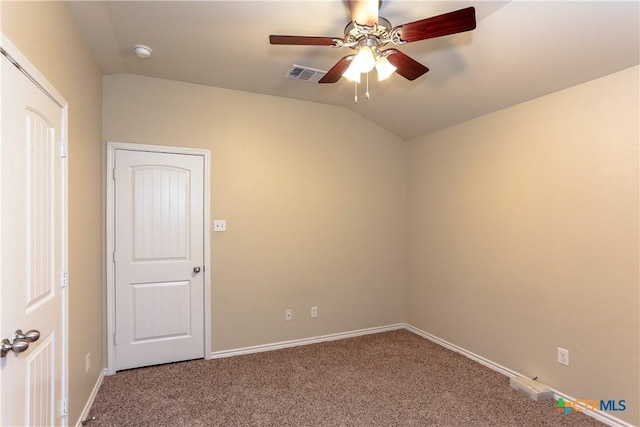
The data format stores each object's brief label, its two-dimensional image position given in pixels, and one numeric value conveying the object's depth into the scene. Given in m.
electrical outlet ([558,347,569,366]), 2.60
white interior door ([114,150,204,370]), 3.08
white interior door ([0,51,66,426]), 1.33
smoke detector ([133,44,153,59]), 2.58
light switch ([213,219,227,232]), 3.39
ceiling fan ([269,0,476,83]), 1.67
